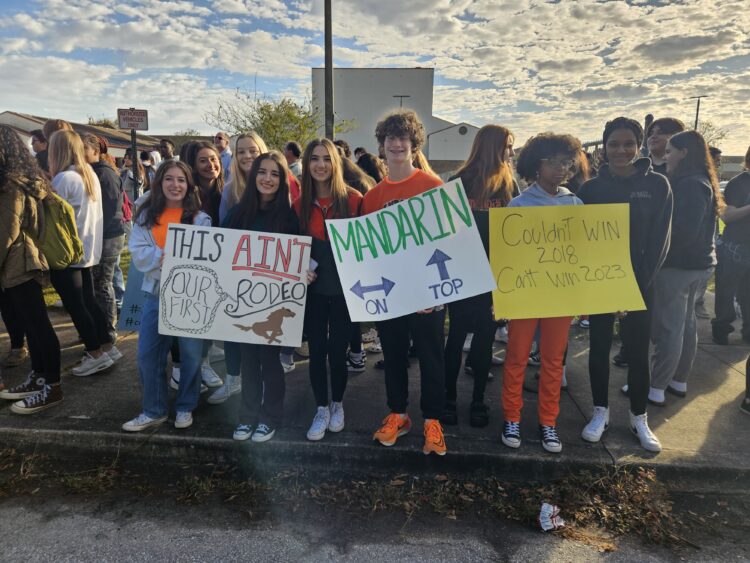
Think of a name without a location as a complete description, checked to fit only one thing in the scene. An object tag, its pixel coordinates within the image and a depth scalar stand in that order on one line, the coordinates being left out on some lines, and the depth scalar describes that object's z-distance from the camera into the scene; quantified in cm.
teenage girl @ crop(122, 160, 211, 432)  302
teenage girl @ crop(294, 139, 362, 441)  291
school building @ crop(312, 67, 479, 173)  4516
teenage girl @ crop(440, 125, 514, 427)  317
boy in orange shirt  286
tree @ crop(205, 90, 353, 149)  1817
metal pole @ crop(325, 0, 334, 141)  1005
